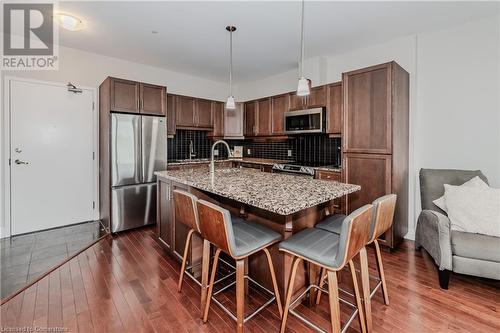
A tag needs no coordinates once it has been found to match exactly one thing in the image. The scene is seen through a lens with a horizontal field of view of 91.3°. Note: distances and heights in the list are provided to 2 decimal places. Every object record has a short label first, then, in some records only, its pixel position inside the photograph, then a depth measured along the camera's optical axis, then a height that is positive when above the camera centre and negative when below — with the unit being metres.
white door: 3.29 +0.07
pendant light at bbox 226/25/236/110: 2.80 +1.63
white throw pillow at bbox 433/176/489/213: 2.42 -0.22
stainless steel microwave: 3.76 +0.67
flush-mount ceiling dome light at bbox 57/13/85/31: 2.71 +1.59
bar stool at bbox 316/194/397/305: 1.57 -0.45
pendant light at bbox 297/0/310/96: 2.17 +0.66
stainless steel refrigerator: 3.43 -0.06
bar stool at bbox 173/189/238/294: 1.75 -0.39
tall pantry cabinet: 2.79 +0.31
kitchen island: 1.57 -0.25
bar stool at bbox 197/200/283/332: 1.45 -0.51
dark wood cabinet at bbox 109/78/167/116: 3.45 +0.95
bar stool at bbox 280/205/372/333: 1.30 -0.53
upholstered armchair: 1.98 -0.75
